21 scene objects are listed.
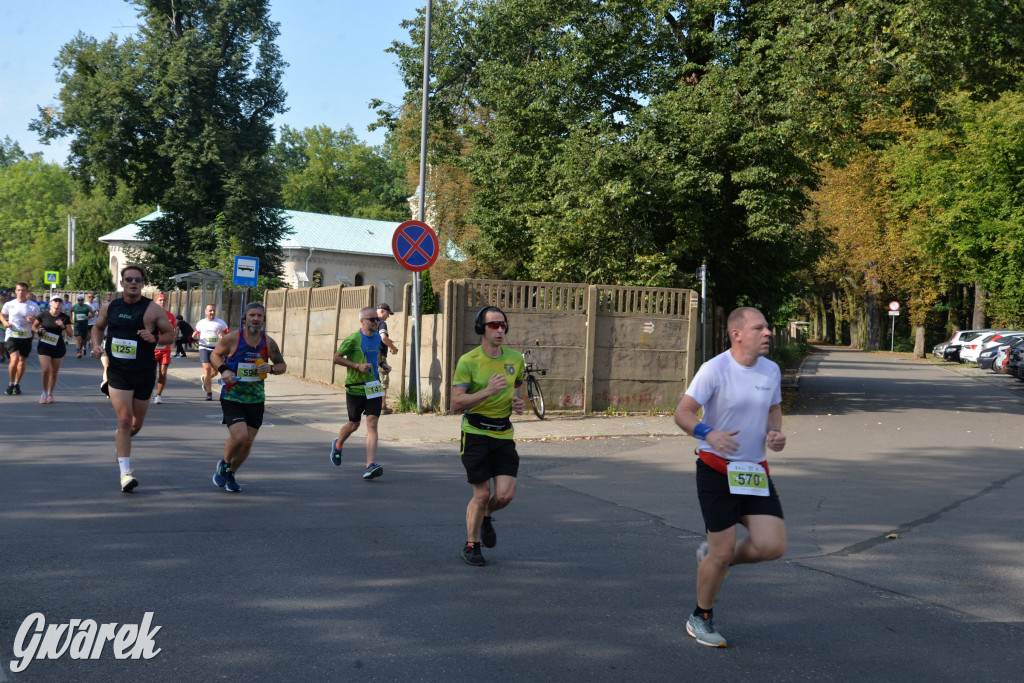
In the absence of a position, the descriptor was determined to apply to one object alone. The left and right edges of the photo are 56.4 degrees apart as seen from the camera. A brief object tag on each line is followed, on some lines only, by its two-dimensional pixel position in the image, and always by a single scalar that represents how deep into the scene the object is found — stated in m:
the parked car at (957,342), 45.72
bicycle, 15.95
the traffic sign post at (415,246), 14.94
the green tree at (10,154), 116.25
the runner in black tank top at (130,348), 8.59
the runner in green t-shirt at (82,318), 31.61
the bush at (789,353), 37.81
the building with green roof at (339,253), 67.44
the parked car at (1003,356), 32.88
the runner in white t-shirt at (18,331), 17.45
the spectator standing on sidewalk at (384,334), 15.16
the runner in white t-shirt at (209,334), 17.61
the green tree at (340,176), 92.44
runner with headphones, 6.42
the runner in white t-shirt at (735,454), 4.78
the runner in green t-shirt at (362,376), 10.11
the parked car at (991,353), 38.72
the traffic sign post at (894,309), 57.47
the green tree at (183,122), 43.97
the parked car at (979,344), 40.33
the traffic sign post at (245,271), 23.62
